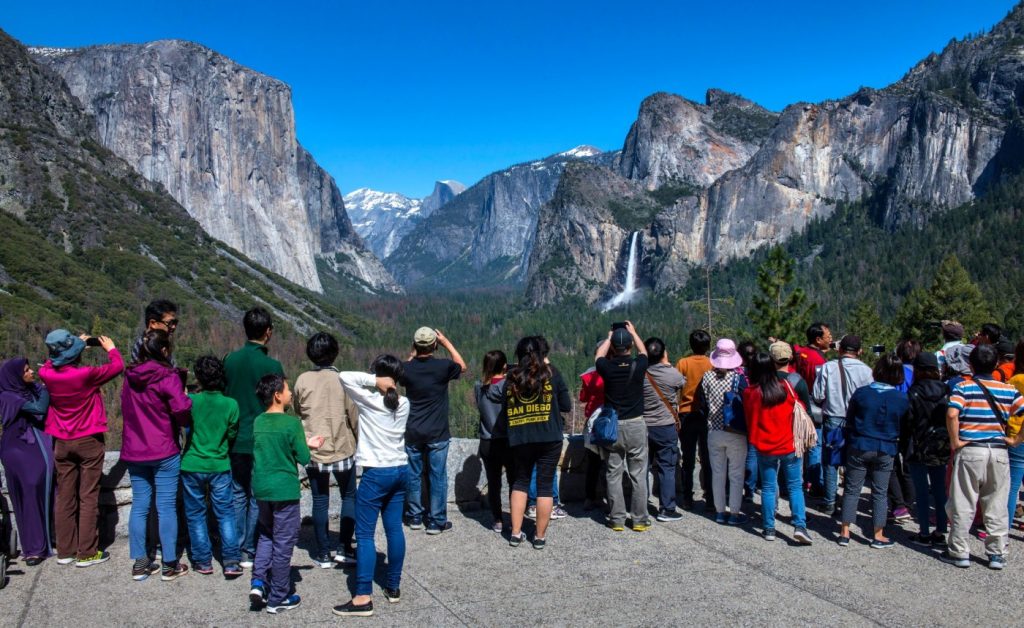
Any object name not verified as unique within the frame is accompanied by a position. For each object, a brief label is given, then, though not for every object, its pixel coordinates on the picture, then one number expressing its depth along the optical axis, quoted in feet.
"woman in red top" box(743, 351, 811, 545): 26.25
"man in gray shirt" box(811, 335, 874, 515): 29.22
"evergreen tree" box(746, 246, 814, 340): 126.00
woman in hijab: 22.38
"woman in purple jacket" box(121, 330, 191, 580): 21.83
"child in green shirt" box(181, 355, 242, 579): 22.11
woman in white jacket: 19.95
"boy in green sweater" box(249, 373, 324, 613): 19.93
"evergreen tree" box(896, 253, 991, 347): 180.45
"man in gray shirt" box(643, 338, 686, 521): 28.37
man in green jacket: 22.68
